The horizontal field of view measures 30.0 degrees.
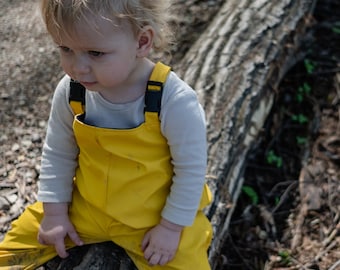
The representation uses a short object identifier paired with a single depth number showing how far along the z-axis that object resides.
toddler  1.74
